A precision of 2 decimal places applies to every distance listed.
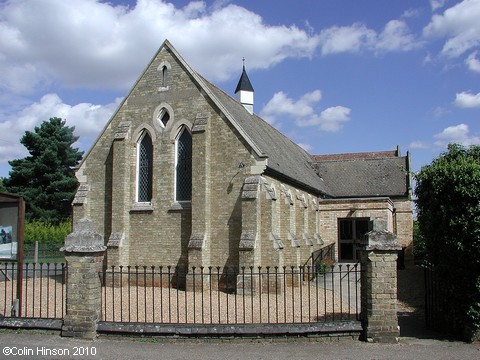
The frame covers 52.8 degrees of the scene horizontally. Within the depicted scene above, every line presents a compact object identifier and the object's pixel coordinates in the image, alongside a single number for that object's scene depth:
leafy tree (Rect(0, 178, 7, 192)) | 47.85
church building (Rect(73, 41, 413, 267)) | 17.83
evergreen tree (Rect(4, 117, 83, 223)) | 45.28
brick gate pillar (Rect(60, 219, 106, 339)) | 9.80
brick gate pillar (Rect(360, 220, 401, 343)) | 9.35
